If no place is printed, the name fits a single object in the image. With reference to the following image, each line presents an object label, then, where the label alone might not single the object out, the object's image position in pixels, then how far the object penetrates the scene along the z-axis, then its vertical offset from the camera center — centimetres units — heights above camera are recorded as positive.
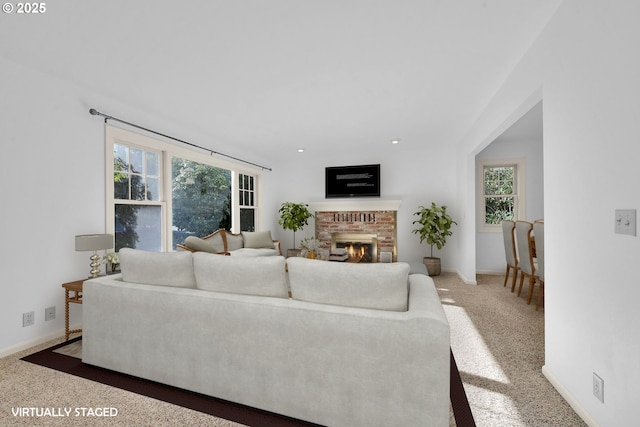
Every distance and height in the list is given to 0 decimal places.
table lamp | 271 -29
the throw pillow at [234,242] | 512 -51
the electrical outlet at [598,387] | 147 -93
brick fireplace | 614 -25
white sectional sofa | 143 -71
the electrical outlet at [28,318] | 258 -95
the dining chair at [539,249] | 311 -41
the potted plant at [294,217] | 629 -8
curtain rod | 309 +110
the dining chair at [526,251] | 351 -50
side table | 266 -80
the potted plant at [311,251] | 459 -64
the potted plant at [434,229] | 536 -32
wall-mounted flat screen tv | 626 +72
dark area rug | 164 -119
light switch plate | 127 -5
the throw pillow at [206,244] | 423 -47
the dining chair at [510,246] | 411 -51
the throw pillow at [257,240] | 548 -51
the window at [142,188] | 347 +37
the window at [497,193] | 536 +36
